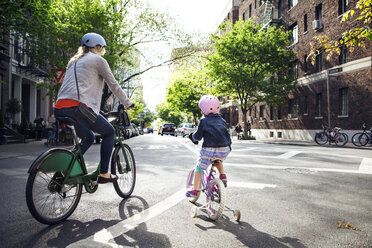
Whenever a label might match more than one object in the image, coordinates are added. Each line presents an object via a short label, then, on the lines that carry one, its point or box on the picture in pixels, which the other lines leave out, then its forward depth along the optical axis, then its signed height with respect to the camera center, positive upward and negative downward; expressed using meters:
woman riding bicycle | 3.43 +0.41
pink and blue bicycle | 3.31 -0.69
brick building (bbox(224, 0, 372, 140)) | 20.23 +3.38
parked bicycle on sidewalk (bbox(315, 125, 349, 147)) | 17.08 -0.47
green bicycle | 2.99 -0.54
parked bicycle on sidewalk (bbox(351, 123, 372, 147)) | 16.08 -0.54
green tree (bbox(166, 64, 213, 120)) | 44.66 +5.92
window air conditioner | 24.17 +7.89
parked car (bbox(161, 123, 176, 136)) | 48.06 +0.01
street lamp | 21.88 +3.76
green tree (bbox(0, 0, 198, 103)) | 12.05 +5.91
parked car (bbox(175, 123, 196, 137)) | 36.97 +0.01
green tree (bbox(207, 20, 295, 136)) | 25.27 +5.55
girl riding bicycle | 3.63 -0.08
